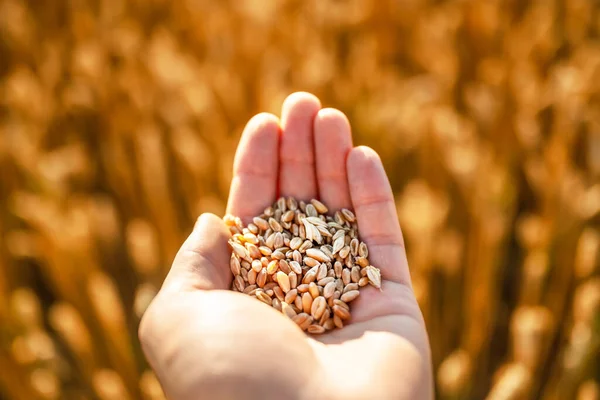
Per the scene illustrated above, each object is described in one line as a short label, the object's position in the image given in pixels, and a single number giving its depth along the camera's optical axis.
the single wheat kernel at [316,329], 0.31
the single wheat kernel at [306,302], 0.32
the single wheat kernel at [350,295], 0.32
